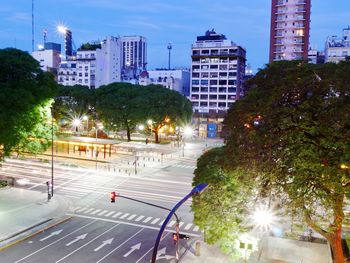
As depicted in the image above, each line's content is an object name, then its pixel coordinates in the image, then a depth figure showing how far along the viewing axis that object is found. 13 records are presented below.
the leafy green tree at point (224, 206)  19.53
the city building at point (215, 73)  122.75
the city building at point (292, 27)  103.50
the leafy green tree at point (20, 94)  32.19
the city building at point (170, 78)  144.88
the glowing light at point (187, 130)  81.31
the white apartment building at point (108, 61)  142.12
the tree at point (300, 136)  15.95
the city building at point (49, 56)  169.88
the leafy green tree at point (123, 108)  75.12
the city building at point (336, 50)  111.38
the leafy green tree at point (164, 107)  76.06
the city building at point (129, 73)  163.12
